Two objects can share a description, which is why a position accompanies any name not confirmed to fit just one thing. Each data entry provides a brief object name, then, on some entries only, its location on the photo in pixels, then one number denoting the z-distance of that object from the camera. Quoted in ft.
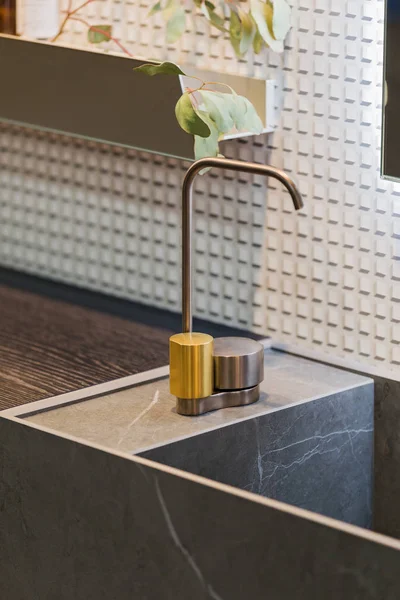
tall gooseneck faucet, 6.25
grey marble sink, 5.40
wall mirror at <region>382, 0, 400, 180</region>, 6.24
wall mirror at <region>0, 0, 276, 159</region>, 6.78
